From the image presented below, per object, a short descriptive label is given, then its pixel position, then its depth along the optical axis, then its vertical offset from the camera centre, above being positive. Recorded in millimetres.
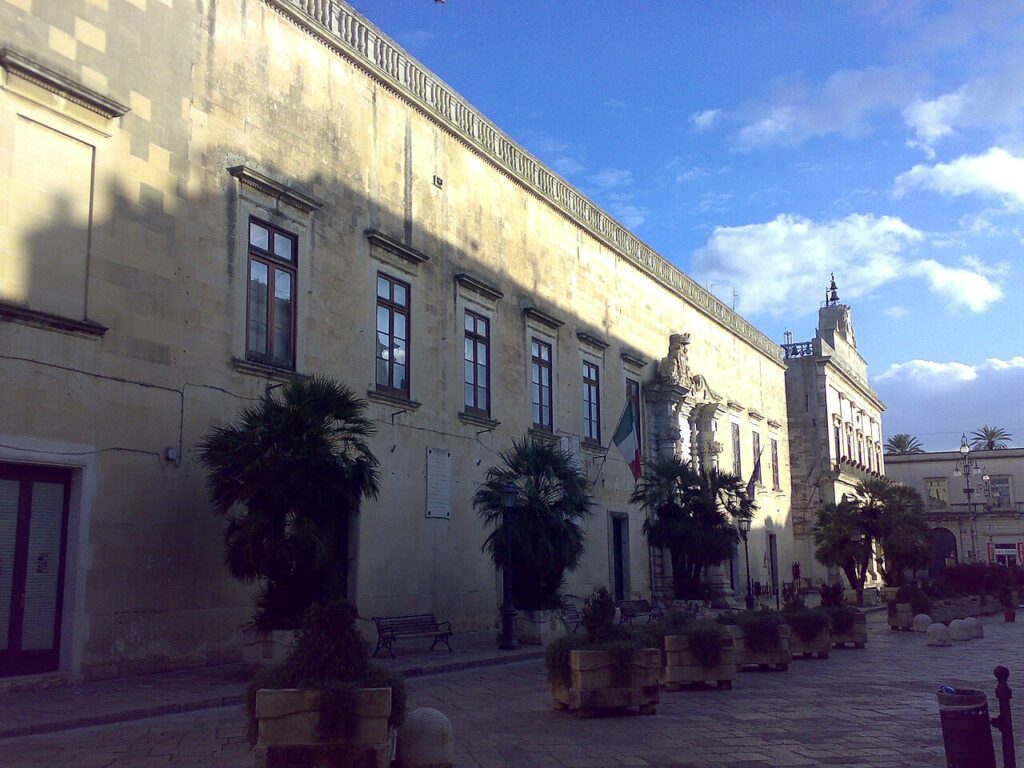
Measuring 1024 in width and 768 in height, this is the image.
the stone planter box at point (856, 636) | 18938 -1262
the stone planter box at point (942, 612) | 26853 -1207
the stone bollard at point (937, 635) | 20062 -1339
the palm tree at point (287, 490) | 13359 +1075
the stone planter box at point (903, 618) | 24516 -1216
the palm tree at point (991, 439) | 87750 +10914
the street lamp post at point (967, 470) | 40938 +4301
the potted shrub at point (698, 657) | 12773 -1096
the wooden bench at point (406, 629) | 16156 -943
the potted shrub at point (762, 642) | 14930 -1071
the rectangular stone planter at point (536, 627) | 19016 -1066
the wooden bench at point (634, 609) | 22250 -914
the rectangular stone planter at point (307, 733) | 7109 -1118
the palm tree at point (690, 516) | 26281 +1366
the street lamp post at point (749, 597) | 27728 -834
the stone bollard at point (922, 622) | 23578 -1269
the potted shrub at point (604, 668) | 10430 -1003
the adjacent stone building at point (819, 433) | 49781 +6943
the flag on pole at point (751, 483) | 29455 +2423
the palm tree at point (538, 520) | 18641 +904
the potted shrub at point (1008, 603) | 30125 -1146
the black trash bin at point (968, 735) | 6766 -1115
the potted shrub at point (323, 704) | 7121 -924
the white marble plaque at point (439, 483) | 20594 +1767
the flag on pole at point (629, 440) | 24703 +3248
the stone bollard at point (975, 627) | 22062 -1299
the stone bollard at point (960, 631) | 21797 -1368
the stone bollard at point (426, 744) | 7742 -1304
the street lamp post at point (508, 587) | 17984 -298
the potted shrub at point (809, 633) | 16875 -1073
